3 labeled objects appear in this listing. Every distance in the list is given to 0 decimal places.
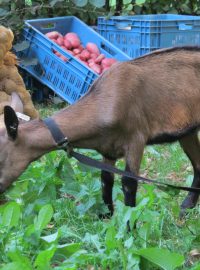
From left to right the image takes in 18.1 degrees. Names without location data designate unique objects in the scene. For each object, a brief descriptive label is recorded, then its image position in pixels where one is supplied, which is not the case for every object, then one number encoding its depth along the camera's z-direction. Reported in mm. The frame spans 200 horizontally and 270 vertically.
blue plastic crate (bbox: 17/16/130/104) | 7719
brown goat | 3885
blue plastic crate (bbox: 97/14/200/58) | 7922
